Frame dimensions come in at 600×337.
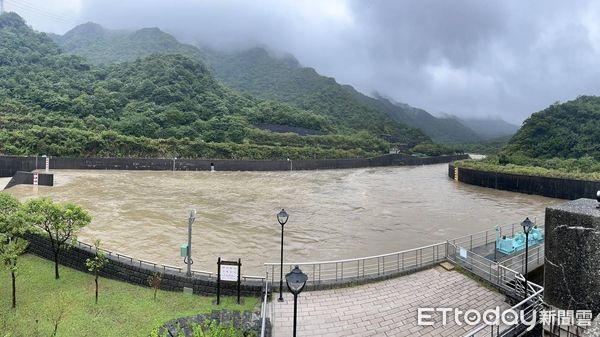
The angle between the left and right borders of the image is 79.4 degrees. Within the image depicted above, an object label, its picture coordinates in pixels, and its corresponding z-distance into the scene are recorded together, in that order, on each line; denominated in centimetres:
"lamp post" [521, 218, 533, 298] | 948
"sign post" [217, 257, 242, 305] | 928
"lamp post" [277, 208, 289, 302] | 982
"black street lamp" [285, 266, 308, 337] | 555
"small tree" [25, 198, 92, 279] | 1053
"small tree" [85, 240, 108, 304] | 977
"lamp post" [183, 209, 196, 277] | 990
